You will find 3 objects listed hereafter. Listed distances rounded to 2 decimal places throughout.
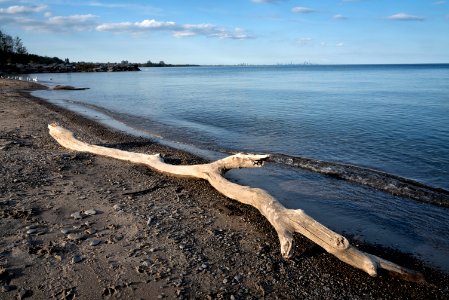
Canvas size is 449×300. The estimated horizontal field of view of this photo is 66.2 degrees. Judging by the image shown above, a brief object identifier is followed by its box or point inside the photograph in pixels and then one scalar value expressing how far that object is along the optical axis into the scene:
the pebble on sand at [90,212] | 7.12
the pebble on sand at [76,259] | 5.41
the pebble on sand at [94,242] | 5.92
